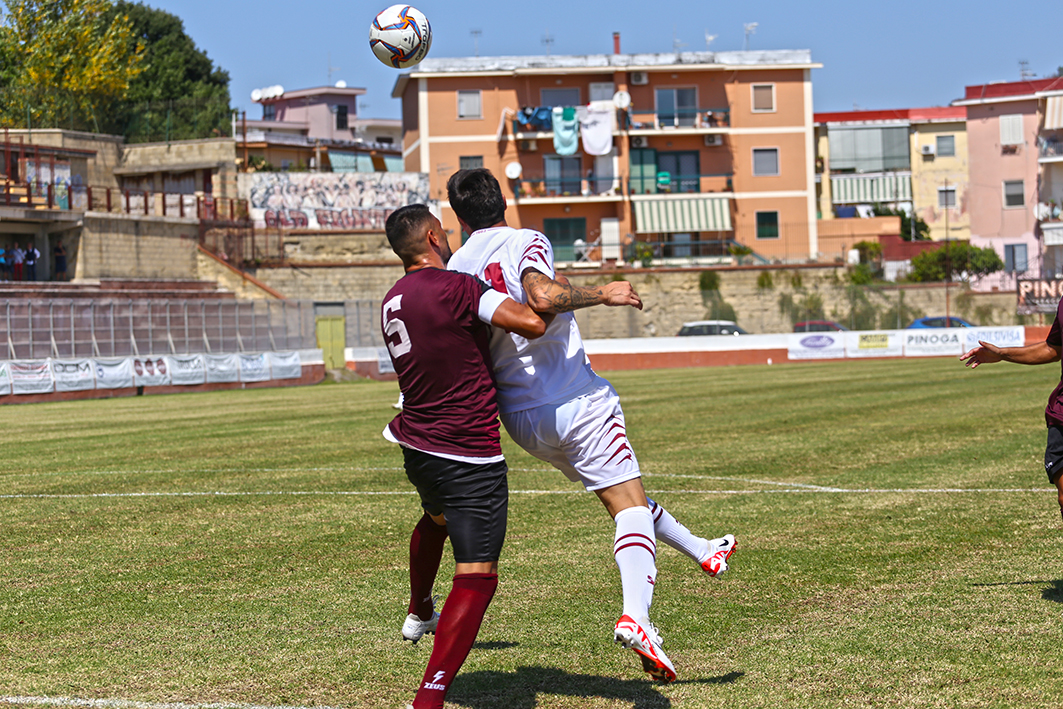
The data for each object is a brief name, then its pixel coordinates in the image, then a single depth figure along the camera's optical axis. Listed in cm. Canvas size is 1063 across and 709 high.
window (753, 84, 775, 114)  7094
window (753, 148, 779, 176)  7056
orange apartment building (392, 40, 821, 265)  6875
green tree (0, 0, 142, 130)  6700
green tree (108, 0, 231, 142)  8912
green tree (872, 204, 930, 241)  8000
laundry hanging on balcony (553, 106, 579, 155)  6738
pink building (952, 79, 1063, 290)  7569
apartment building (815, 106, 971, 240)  8256
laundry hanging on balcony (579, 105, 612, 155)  6725
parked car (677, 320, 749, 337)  5197
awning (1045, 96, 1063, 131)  7381
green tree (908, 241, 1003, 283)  6056
